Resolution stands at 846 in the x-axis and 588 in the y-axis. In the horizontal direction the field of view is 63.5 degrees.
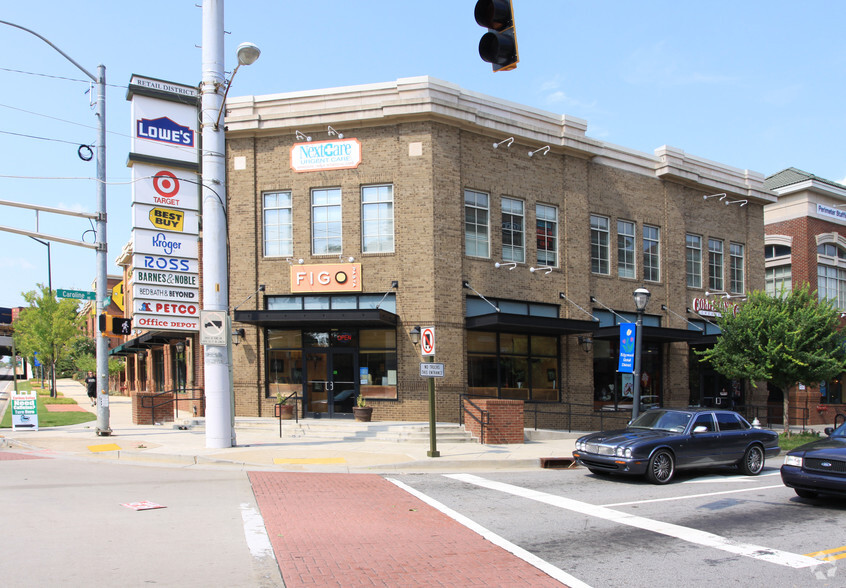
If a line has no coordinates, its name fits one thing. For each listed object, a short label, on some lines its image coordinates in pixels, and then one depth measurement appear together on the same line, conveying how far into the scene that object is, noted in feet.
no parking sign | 48.24
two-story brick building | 68.69
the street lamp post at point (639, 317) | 55.11
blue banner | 57.47
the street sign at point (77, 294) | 69.97
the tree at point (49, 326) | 140.77
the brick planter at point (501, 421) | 57.62
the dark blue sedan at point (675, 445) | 40.42
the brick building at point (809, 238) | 114.32
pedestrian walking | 118.33
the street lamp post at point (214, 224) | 50.93
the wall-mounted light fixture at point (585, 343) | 78.07
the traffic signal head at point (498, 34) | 23.61
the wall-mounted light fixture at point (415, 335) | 66.80
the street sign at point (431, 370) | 48.47
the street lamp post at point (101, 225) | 62.03
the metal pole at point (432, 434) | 48.67
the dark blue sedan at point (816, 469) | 32.68
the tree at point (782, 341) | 72.54
